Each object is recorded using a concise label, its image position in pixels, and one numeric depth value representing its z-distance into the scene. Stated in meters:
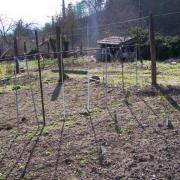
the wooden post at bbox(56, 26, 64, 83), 6.70
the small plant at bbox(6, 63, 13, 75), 9.71
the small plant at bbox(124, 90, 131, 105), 4.54
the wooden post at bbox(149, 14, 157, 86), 5.52
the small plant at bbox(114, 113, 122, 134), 3.30
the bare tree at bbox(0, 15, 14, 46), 21.99
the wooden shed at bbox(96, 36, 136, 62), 10.69
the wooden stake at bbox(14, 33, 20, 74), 9.47
